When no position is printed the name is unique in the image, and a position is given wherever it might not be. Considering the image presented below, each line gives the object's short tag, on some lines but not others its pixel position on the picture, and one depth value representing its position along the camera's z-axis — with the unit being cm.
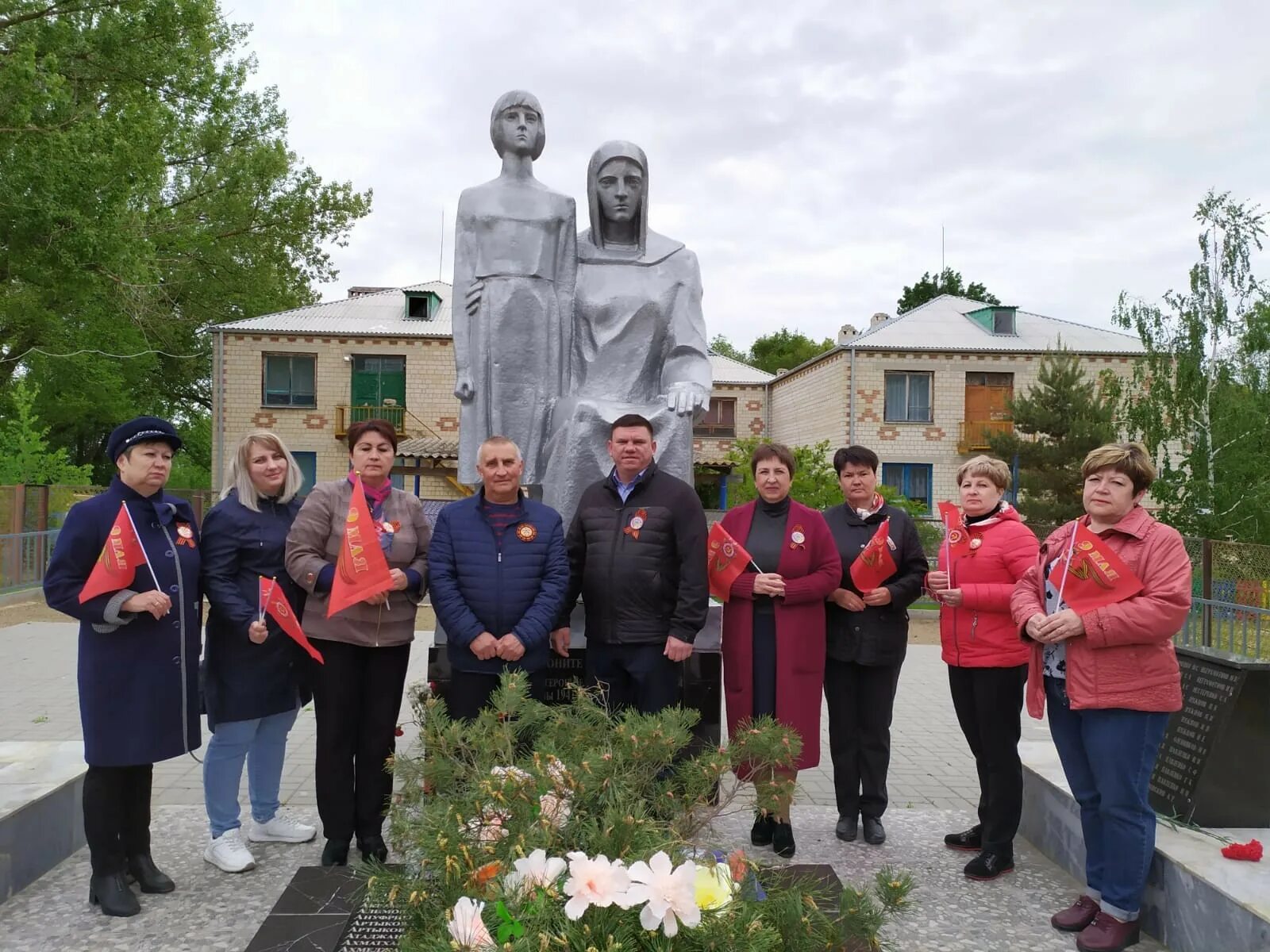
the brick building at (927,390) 2228
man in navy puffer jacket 343
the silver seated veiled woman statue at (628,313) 469
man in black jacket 356
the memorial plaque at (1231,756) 340
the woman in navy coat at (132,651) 316
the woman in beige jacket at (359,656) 348
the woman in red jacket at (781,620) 380
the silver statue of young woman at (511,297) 466
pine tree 1875
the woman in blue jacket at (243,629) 351
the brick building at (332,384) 2172
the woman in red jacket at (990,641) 366
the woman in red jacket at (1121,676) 299
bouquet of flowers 167
